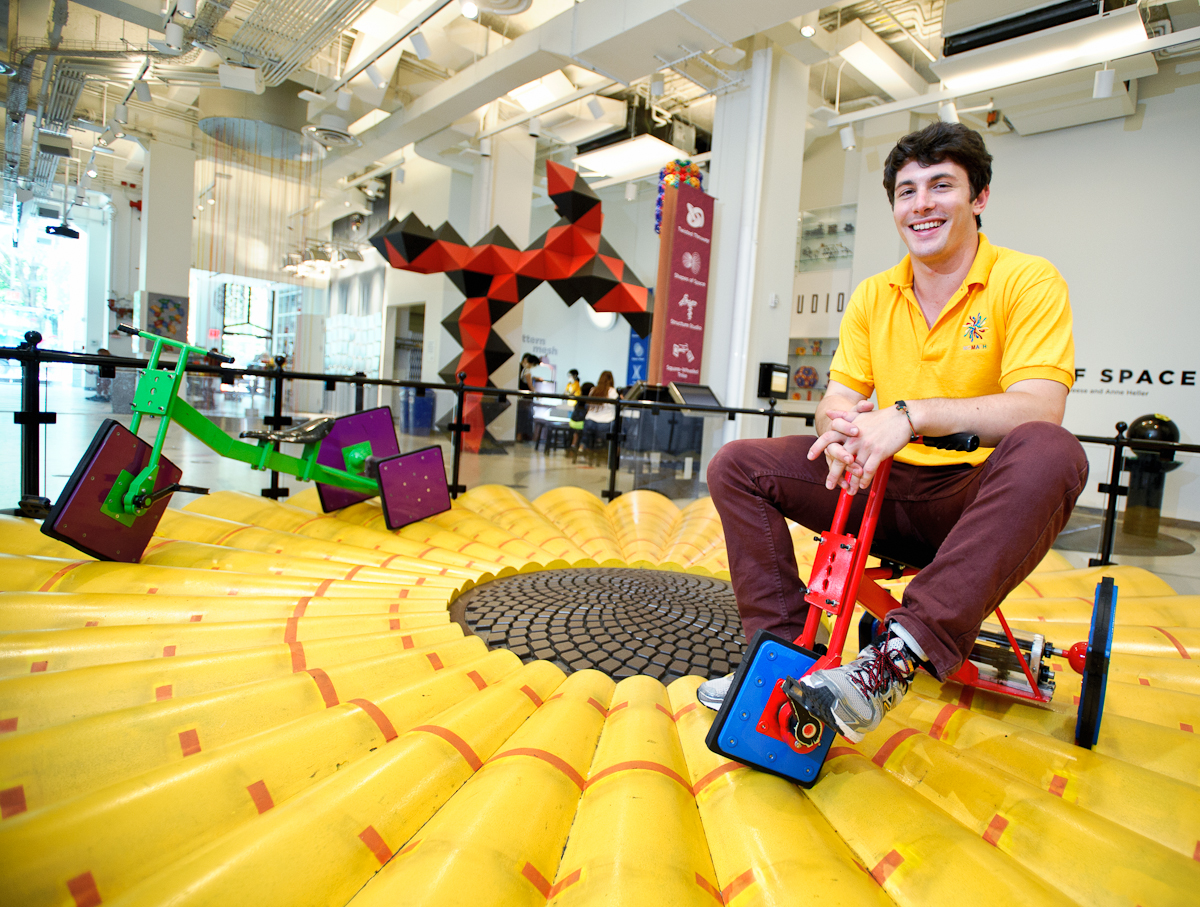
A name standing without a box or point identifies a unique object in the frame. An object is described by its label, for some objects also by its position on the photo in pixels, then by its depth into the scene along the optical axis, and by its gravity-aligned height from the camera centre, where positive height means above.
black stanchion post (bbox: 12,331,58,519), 2.68 -0.30
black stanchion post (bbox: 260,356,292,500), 3.43 -0.19
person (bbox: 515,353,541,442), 4.70 -0.14
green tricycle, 2.10 -0.36
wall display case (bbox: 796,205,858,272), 9.89 +2.95
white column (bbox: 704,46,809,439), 7.02 +2.18
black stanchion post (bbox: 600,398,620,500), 4.57 -0.36
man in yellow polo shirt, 1.06 -0.04
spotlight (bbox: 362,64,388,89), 8.07 +4.01
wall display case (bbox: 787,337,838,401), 10.44 +0.95
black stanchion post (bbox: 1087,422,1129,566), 3.50 -0.36
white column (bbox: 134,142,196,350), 10.99 +2.69
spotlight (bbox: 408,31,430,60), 7.04 +3.90
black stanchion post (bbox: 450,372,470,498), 4.09 -0.24
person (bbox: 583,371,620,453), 4.74 -0.08
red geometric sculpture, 6.98 +1.61
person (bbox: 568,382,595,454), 4.89 -0.12
